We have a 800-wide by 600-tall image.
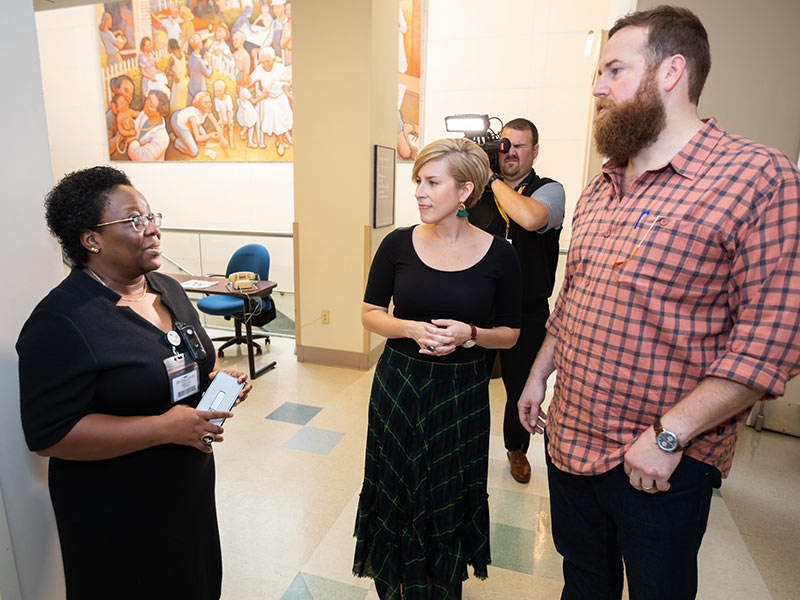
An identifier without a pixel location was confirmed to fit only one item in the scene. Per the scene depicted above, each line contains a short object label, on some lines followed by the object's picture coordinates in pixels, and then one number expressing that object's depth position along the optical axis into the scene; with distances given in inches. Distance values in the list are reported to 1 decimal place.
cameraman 86.9
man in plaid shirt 36.6
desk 159.6
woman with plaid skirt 60.9
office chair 176.1
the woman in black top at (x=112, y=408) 40.3
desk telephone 160.7
